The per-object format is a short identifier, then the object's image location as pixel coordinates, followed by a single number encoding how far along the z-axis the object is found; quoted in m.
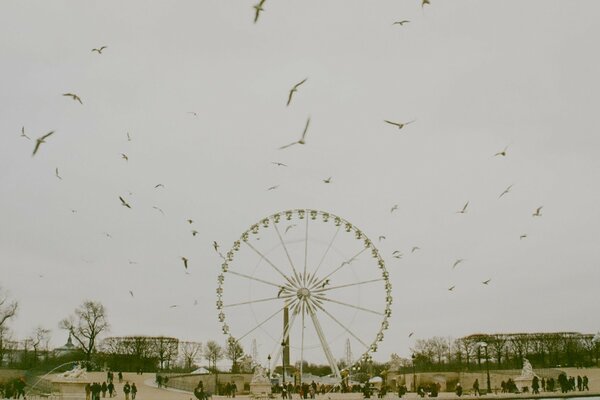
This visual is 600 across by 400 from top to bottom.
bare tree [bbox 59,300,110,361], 81.88
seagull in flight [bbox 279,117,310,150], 16.67
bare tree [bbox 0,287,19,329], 62.97
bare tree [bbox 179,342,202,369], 101.24
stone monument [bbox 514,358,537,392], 43.78
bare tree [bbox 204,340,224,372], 99.62
